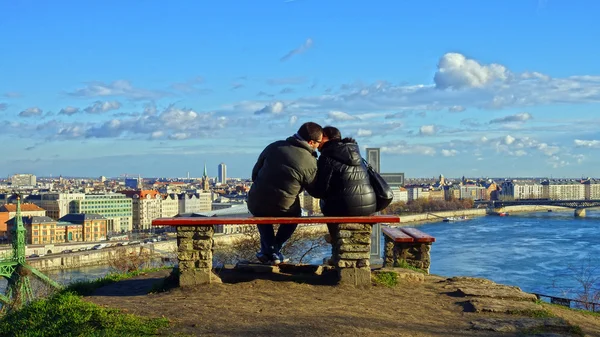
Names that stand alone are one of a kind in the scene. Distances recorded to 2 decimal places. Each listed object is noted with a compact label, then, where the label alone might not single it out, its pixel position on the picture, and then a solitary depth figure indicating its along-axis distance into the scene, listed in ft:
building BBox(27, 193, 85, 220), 284.00
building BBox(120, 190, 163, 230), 306.35
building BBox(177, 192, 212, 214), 338.13
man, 21.79
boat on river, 287.52
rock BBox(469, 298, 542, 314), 18.04
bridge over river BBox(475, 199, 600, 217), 299.38
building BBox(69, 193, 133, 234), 282.15
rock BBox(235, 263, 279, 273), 23.09
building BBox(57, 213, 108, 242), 233.35
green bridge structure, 80.23
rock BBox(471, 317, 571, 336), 16.19
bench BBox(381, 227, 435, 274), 28.09
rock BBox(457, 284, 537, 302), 19.99
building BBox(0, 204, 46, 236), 239.09
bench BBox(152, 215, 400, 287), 21.27
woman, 22.20
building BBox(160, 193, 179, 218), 323.37
